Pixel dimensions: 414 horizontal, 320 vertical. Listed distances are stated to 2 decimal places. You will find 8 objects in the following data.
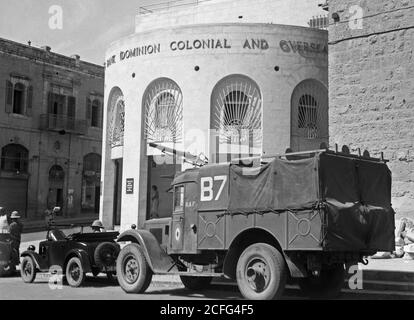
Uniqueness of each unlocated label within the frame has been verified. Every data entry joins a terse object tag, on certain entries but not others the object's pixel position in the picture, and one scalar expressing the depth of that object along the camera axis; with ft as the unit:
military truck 33.12
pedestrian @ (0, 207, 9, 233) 55.83
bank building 85.46
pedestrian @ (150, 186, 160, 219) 92.33
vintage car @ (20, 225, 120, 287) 45.11
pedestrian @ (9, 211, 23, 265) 55.11
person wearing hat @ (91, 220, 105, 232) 51.30
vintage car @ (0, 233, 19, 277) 54.24
